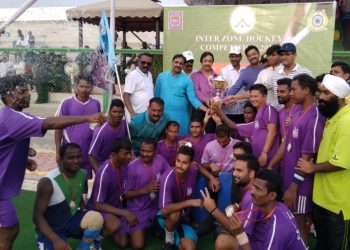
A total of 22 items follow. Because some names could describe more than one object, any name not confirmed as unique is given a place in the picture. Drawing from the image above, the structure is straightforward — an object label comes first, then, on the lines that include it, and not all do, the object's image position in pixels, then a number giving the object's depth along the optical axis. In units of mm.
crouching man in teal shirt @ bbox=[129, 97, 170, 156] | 5168
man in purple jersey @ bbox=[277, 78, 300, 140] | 4273
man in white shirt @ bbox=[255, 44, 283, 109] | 5348
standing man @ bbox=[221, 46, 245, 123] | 5836
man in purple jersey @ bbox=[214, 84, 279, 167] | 4504
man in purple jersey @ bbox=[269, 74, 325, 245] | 3674
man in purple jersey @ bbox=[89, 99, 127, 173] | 5031
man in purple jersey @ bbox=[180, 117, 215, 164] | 5188
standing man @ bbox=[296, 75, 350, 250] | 3307
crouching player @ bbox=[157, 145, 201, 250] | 4285
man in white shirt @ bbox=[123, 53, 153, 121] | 5785
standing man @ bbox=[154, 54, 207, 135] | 5672
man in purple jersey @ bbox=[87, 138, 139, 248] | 4438
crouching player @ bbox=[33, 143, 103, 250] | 3823
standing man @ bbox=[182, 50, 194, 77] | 6141
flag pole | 6145
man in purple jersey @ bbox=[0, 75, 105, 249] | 3260
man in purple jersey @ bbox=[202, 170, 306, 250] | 2840
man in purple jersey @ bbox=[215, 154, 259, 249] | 3494
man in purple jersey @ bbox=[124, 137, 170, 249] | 4654
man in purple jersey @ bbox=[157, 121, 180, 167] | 5094
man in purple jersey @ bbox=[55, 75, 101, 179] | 5309
